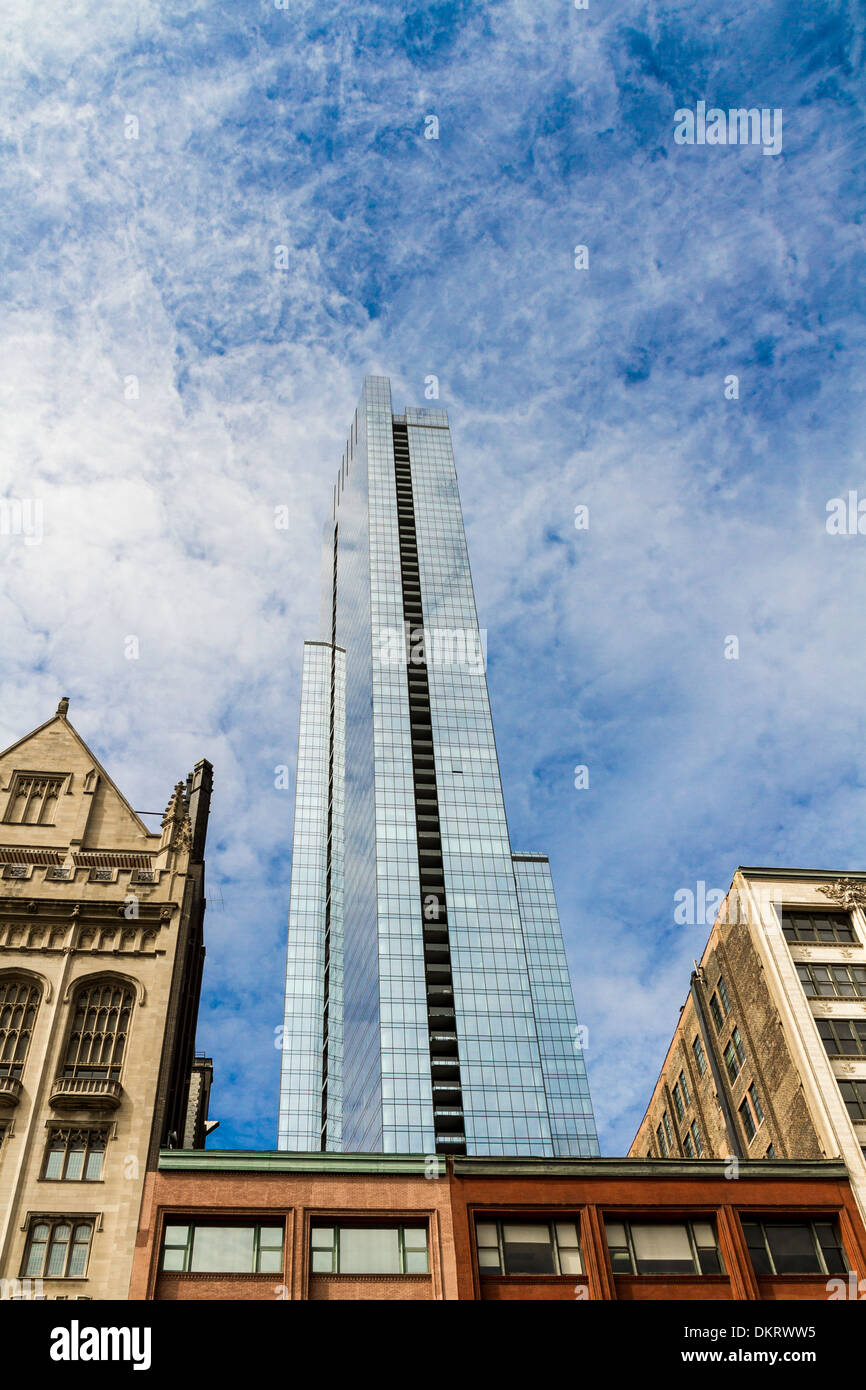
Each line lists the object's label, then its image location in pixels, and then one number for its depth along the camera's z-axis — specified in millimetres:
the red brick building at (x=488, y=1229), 36219
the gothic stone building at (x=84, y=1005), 35125
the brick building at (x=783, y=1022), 44031
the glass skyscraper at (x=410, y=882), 107375
